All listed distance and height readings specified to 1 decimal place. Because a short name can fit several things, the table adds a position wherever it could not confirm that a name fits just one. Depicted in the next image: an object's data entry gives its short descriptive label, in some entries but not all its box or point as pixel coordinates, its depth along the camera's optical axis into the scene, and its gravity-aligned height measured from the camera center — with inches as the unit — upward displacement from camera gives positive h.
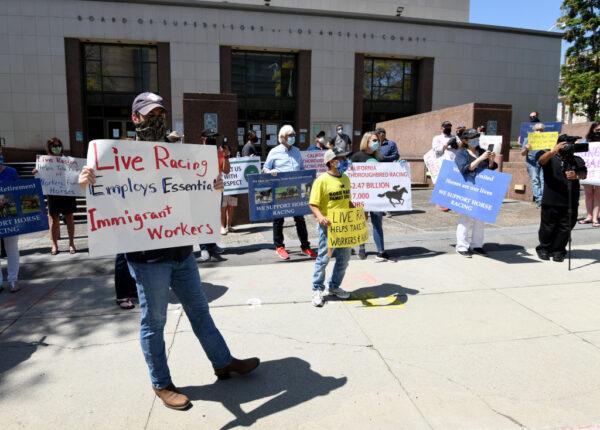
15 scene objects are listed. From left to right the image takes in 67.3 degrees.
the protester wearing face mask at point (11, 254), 224.1 -55.1
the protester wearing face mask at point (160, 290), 118.0 -38.8
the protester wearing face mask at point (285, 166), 273.3 -11.9
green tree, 1053.2 +221.5
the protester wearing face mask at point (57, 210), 297.9 -43.3
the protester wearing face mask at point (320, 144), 439.4 +3.2
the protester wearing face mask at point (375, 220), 263.9 -41.9
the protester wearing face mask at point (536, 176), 428.4 -24.5
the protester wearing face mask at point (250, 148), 386.0 -1.1
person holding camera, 251.0 -25.8
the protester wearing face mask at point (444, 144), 395.2 +4.8
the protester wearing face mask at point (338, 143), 204.8 +2.3
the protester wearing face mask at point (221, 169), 273.4 -18.8
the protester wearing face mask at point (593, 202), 352.2 -40.1
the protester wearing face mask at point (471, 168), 259.9 -10.8
